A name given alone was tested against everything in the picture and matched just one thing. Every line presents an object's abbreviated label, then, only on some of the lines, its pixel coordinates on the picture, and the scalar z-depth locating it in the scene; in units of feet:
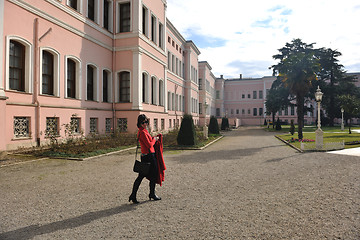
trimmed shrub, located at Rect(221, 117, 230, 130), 119.24
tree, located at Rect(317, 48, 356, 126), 135.95
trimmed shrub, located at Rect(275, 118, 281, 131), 113.02
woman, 14.80
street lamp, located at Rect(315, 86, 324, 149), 41.83
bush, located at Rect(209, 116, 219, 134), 84.17
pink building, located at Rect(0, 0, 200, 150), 34.68
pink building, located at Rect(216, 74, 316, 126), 206.69
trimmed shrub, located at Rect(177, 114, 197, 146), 46.46
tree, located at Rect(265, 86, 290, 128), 128.77
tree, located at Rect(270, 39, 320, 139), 61.26
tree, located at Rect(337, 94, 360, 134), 84.89
